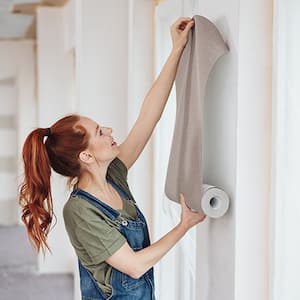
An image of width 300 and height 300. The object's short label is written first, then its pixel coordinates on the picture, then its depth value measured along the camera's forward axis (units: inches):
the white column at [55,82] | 227.0
